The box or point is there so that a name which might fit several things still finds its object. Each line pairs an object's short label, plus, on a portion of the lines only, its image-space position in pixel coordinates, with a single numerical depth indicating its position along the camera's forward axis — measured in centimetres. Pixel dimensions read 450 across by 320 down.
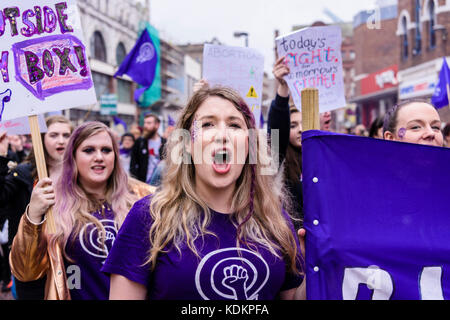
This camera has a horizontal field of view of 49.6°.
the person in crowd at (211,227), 172
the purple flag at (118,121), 1456
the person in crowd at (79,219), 227
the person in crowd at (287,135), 316
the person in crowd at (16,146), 702
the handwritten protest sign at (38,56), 236
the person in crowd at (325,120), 369
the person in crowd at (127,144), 954
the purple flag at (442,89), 602
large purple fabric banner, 181
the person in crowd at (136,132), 1048
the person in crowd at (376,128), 456
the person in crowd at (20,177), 321
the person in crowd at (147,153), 728
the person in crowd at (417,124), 243
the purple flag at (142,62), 814
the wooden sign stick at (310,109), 186
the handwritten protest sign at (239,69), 398
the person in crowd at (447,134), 527
